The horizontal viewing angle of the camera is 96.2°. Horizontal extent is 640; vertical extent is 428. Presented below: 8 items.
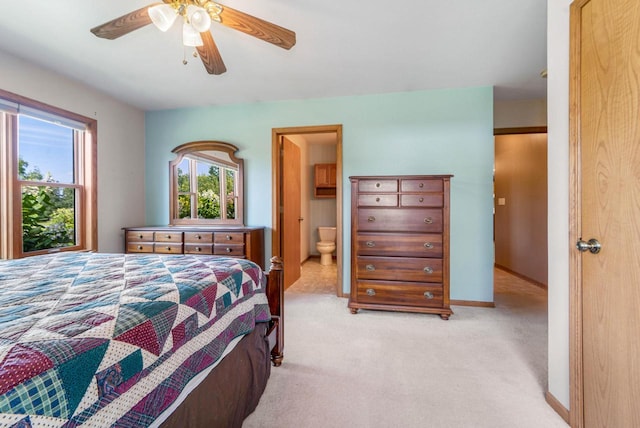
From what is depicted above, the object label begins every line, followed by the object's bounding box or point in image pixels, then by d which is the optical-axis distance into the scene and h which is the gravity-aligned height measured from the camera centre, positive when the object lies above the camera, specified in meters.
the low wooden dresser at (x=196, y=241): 3.12 -0.30
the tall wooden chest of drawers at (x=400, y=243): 2.66 -0.29
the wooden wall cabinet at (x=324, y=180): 5.75 +0.67
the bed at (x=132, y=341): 0.64 -0.37
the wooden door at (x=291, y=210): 3.76 +0.05
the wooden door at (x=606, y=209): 1.09 +0.01
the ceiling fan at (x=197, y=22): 1.52 +1.08
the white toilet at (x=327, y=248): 5.32 -0.66
